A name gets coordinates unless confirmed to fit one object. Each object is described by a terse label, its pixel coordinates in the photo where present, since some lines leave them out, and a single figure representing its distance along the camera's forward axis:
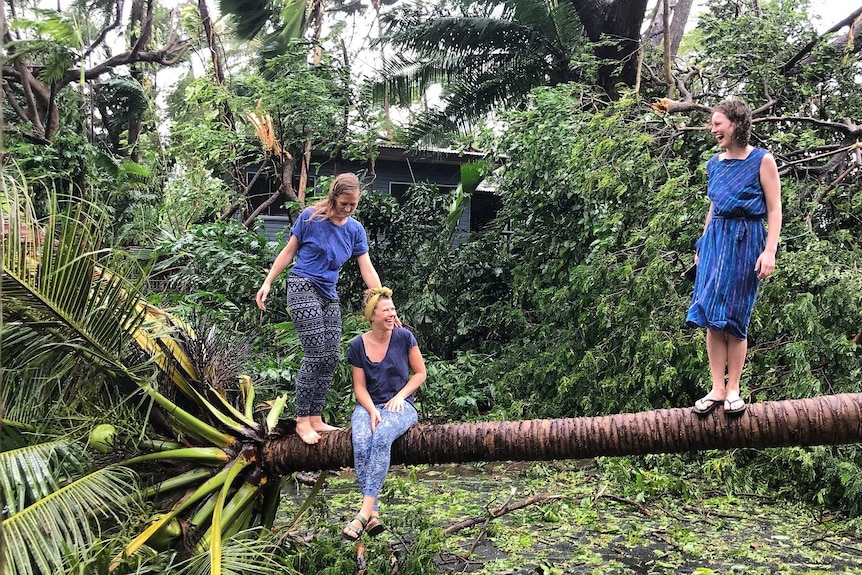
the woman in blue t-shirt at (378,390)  3.79
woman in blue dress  3.38
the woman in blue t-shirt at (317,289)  4.09
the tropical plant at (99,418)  3.12
